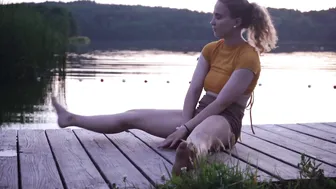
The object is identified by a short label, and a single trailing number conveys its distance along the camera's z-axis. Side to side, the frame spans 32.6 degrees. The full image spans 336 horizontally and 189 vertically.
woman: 3.20
